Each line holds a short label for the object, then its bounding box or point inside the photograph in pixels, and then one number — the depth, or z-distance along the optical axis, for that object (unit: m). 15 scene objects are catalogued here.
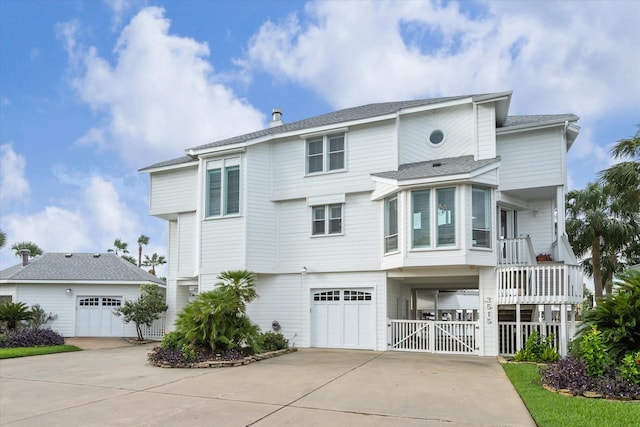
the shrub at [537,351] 13.96
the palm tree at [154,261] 48.50
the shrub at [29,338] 18.64
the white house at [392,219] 15.73
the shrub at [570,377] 9.09
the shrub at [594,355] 9.39
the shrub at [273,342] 16.73
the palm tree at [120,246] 47.09
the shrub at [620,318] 9.80
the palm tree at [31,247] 40.04
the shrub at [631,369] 8.86
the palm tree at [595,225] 22.78
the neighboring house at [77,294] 24.67
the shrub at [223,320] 14.64
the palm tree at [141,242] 48.94
